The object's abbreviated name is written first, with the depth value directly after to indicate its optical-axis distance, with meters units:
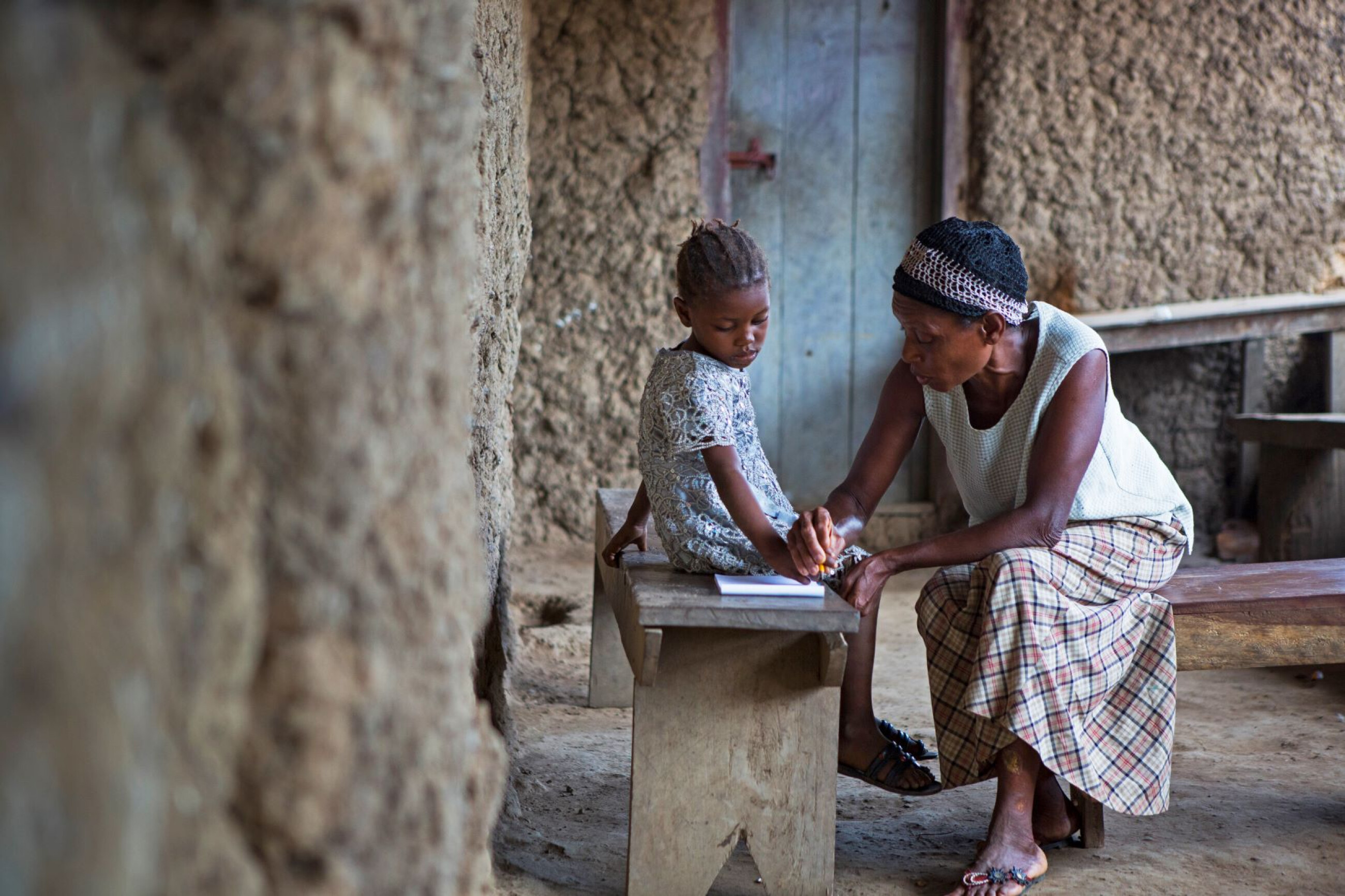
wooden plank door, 5.64
